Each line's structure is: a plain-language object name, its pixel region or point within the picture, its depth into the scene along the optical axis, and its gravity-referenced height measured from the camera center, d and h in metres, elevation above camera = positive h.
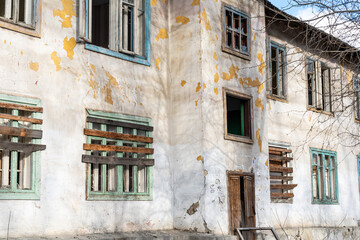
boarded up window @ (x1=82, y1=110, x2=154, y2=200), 10.16 +0.79
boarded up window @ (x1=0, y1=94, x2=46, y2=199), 8.79 +0.83
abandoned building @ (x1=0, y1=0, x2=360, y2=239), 9.17 +1.46
